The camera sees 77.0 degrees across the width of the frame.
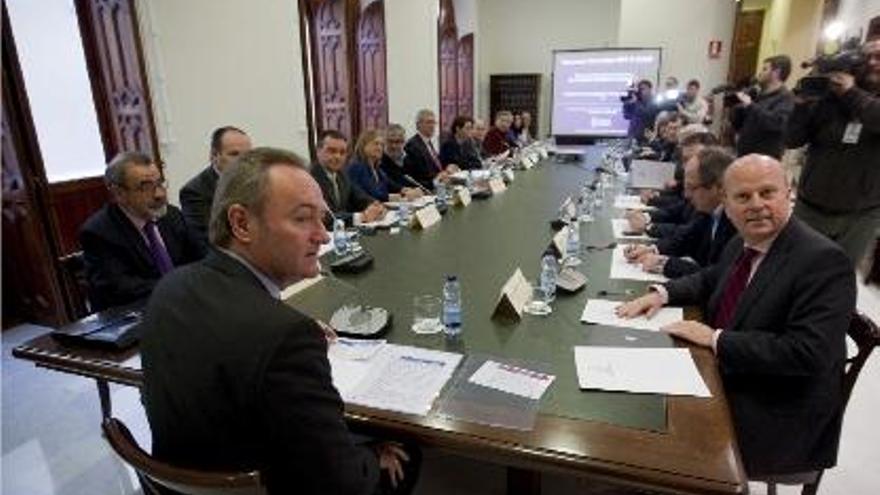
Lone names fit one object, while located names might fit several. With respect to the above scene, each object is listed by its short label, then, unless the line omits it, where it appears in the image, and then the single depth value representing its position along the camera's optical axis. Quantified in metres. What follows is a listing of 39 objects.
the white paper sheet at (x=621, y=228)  2.58
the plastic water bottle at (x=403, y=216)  2.93
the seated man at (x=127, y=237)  1.92
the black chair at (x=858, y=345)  1.35
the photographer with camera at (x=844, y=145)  2.71
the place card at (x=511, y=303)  1.63
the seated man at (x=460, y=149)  5.72
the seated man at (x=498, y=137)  7.12
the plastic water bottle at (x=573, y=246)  2.20
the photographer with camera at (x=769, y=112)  3.87
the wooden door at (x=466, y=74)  9.57
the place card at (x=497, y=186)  3.95
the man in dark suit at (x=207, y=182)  2.61
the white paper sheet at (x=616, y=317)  1.59
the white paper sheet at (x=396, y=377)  1.20
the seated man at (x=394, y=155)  4.48
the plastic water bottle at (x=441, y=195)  3.35
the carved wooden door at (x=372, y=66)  6.15
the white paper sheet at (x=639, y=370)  1.24
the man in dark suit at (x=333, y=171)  3.34
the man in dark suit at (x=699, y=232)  2.01
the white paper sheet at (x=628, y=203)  3.31
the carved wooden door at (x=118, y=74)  3.38
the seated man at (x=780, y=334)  1.28
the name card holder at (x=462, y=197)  3.43
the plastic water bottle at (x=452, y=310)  1.54
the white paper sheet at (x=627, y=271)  1.99
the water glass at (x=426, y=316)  1.56
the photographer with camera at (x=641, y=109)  7.48
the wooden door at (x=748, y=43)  9.29
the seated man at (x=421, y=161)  4.96
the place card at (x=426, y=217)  2.85
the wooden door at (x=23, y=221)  2.96
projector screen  9.39
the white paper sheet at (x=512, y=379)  1.23
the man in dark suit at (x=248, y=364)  0.85
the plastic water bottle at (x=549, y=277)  1.80
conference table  1.01
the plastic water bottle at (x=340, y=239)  2.37
